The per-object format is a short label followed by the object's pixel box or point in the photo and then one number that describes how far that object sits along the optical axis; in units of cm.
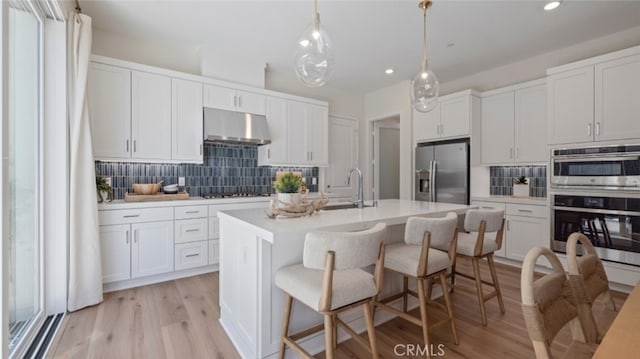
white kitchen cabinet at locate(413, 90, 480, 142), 417
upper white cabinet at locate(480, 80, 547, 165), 369
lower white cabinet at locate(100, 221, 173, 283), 285
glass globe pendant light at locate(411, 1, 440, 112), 256
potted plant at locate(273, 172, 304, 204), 203
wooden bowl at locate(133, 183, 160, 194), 325
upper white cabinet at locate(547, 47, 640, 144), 283
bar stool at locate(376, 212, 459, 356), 172
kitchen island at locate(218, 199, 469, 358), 169
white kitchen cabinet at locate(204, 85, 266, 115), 367
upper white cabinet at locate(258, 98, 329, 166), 423
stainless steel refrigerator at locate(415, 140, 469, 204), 418
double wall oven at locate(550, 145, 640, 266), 279
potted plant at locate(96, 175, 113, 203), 294
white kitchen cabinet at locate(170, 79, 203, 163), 345
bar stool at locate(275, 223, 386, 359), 130
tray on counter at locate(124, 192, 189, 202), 312
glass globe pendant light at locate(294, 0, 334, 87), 194
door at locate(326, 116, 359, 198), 527
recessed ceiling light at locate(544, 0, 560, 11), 263
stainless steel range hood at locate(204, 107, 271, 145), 360
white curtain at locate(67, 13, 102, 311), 244
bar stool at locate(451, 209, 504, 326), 215
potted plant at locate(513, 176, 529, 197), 396
